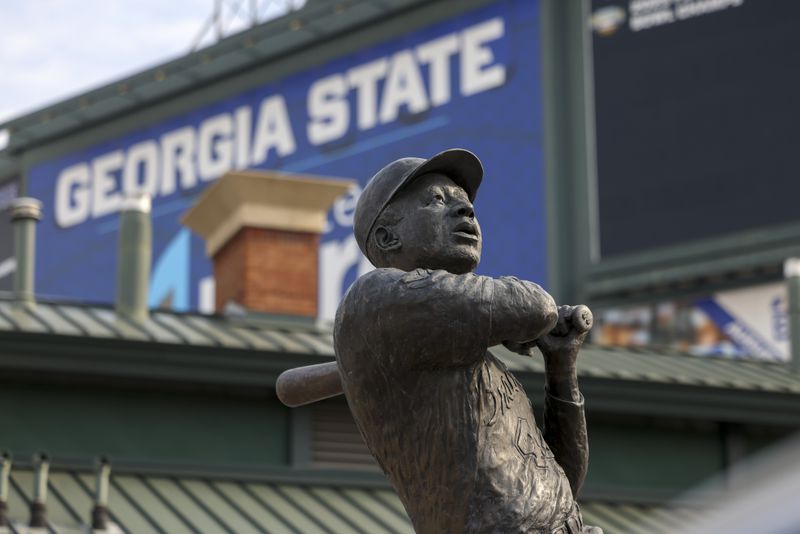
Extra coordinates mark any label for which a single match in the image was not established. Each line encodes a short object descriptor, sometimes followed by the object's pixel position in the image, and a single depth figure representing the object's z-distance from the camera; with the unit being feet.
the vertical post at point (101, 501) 51.21
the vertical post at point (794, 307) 69.82
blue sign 98.68
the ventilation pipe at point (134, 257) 61.31
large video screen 87.25
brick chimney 64.69
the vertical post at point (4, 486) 49.97
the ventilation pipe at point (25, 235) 61.87
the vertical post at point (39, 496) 50.49
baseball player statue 17.56
